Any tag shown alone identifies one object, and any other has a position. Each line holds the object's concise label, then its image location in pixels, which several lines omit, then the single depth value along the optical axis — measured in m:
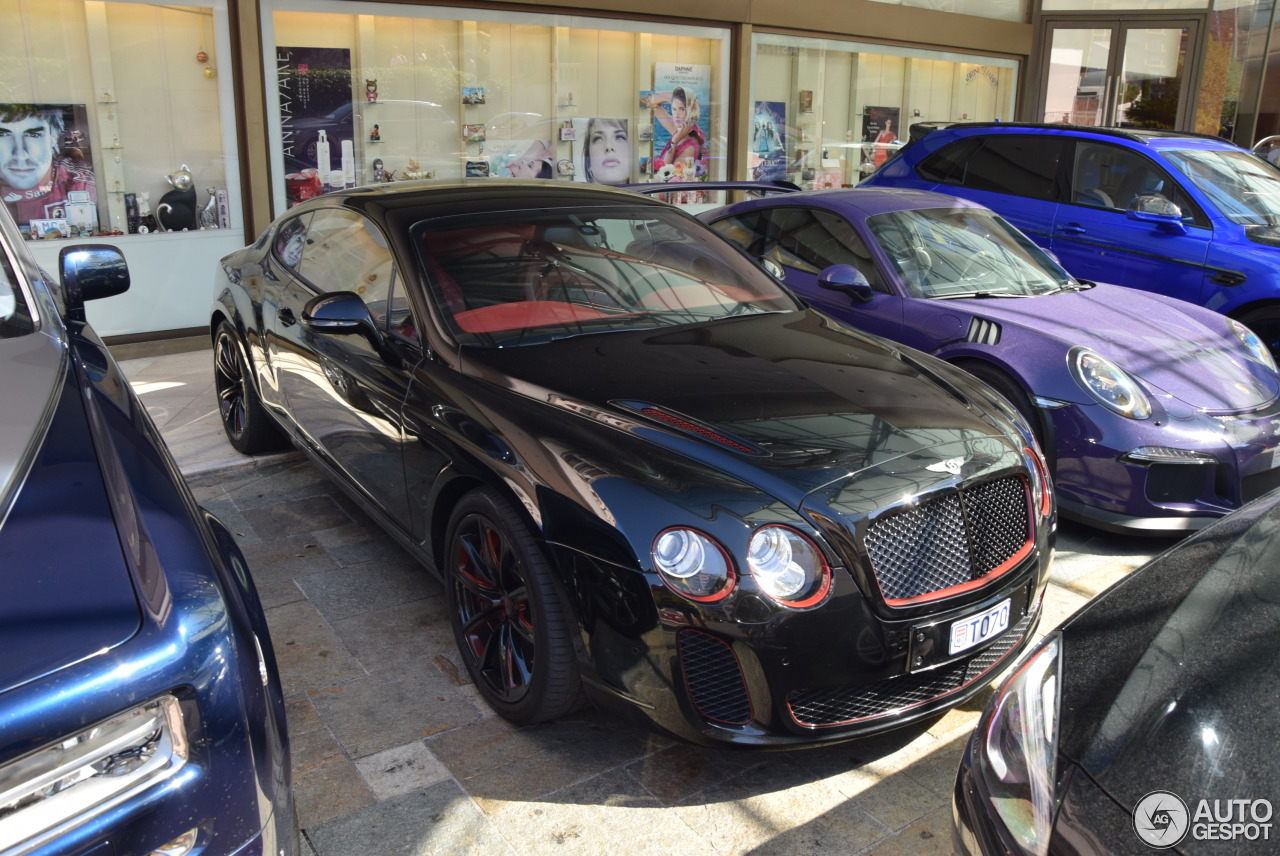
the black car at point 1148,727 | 1.74
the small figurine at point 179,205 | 7.79
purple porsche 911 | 4.34
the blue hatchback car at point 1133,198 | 6.45
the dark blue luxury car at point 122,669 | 1.56
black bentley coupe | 2.64
